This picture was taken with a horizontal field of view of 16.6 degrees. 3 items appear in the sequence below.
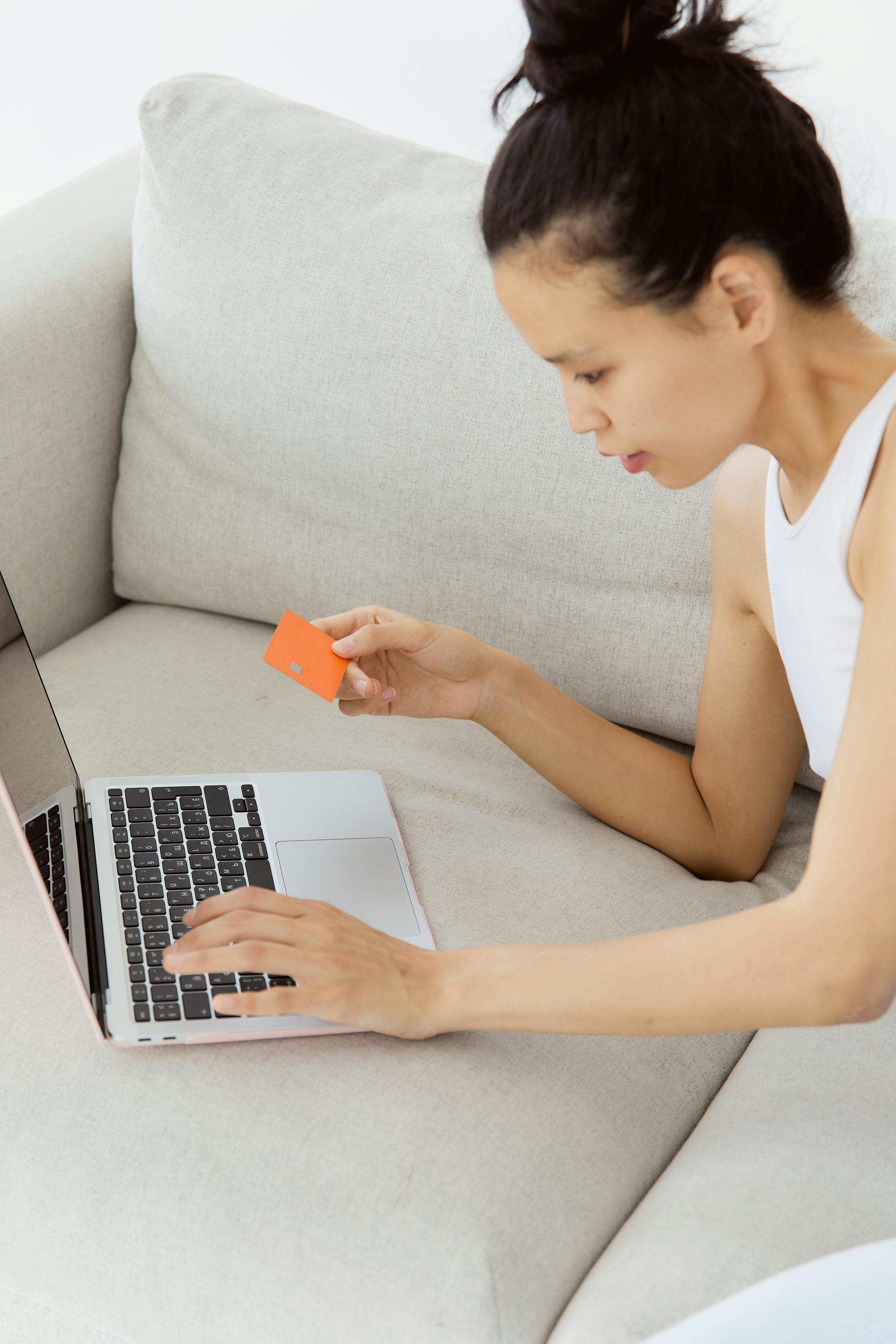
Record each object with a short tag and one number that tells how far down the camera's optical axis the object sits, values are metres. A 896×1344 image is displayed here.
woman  1.79
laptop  1.91
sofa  1.84
